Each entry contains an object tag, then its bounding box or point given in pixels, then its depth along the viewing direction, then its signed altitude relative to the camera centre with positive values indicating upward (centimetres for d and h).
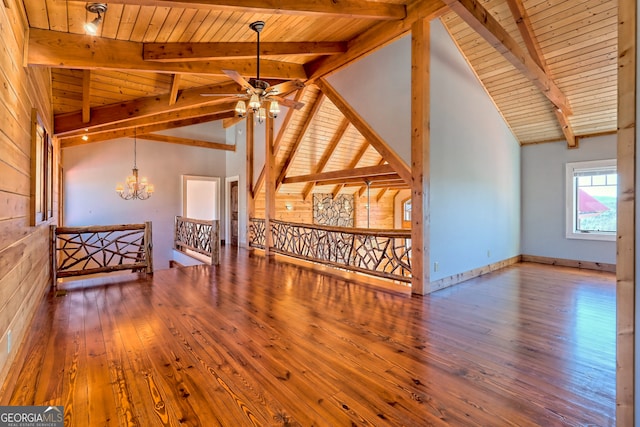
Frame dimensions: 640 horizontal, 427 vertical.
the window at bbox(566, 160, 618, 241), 610 +24
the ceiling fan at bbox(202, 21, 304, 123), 384 +151
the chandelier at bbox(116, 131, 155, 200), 739 +58
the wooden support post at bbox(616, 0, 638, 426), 143 -3
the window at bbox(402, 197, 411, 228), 1256 -7
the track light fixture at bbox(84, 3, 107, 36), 298 +190
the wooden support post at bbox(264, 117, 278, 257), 748 +85
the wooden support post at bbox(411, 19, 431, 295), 421 +77
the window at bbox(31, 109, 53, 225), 323 +48
